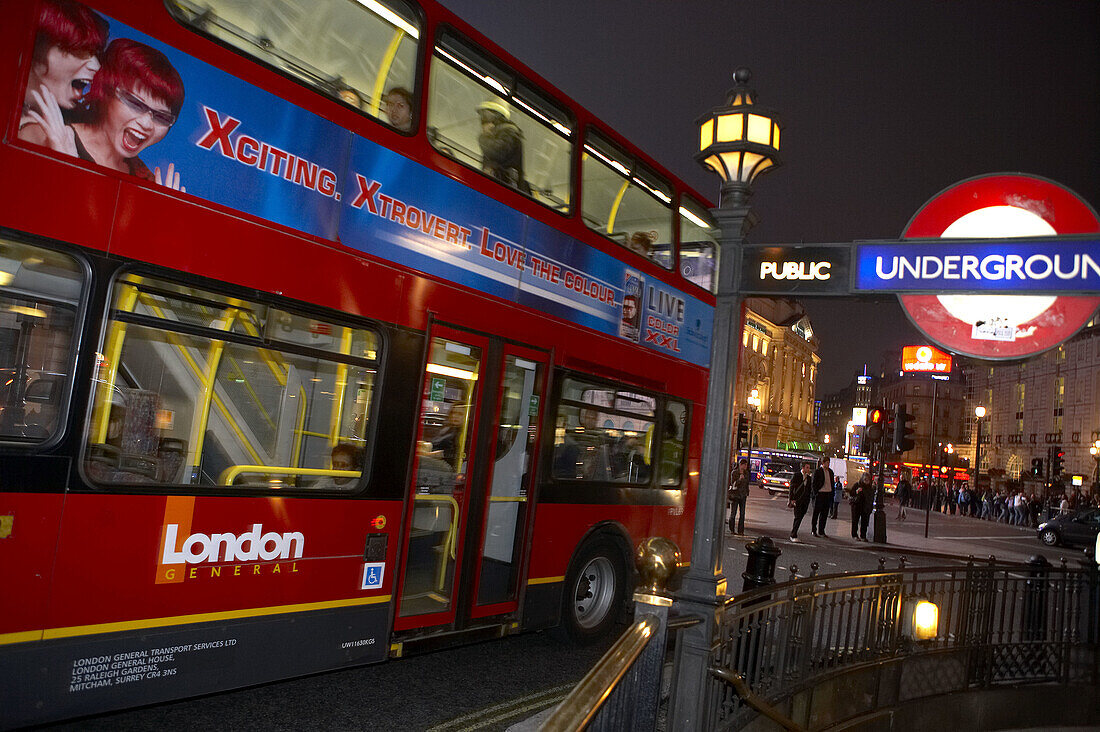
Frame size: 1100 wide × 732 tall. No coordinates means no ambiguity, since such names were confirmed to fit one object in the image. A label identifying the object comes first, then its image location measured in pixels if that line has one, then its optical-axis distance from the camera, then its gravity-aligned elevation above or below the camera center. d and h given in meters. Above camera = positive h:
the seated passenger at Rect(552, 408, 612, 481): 6.97 -0.05
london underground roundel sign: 3.75 +0.95
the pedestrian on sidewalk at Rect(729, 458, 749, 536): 18.50 -0.62
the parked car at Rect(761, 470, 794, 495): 47.43 -0.81
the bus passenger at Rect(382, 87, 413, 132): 5.22 +2.07
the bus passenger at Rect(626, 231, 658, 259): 7.70 +2.04
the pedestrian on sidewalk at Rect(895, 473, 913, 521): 31.88 -0.30
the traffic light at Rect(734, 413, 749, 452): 25.71 +1.16
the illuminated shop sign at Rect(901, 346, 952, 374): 39.94 +6.74
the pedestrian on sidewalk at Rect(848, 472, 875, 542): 19.11 -0.56
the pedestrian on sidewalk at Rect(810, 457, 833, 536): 18.73 -0.33
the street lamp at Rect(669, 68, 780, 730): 4.25 +0.61
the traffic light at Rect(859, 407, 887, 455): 19.69 +1.31
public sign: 4.38 +1.13
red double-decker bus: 3.67 +0.43
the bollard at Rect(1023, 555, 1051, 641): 7.55 -0.95
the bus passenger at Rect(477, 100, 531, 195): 6.03 +2.23
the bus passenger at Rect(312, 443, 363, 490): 4.89 -0.26
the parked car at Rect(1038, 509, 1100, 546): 24.70 -0.78
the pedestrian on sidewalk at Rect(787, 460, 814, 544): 18.03 -0.50
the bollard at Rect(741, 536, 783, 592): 6.98 -0.82
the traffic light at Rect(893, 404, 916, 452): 18.22 +1.22
